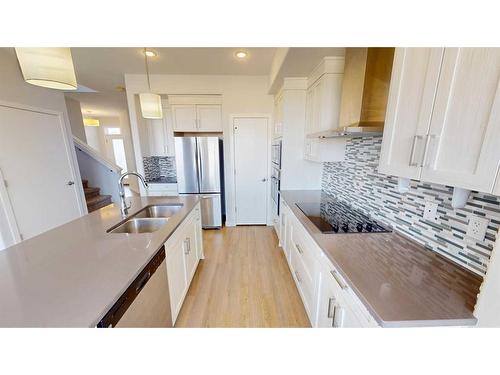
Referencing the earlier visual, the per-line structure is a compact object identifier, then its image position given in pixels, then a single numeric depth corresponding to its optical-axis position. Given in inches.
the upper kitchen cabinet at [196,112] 122.6
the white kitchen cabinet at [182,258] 55.0
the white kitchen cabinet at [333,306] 33.8
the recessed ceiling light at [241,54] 90.2
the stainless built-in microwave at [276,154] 105.6
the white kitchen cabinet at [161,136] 145.0
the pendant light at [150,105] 80.7
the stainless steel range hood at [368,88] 48.9
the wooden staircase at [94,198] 146.8
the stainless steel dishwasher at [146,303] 30.6
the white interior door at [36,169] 88.8
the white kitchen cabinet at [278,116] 102.3
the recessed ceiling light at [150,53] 86.9
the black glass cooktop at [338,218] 54.1
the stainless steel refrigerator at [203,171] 121.6
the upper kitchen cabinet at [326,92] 71.6
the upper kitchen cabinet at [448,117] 22.3
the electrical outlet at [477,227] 31.8
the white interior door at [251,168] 126.6
